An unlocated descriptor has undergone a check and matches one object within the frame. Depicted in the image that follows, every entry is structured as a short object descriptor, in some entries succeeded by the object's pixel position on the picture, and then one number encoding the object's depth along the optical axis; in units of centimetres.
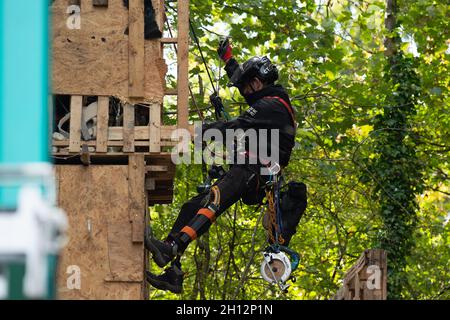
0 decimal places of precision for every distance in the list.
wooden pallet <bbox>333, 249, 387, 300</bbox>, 1881
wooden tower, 1886
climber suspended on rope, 2039
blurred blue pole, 704
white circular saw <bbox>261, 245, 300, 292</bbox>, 2109
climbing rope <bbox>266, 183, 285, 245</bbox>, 2169
